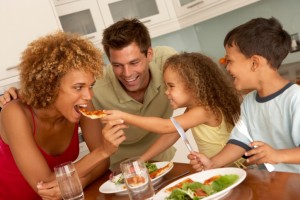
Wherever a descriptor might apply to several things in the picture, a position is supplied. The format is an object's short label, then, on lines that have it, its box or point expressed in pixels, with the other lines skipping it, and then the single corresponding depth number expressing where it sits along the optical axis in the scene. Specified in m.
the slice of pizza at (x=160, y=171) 1.31
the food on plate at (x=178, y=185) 1.12
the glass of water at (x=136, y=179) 1.09
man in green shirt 1.92
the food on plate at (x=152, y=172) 1.32
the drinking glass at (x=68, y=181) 1.25
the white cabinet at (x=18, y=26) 2.82
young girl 1.62
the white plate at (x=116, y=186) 1.27
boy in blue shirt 1.31
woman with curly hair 1.47
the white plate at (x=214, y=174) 0.97
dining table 0.92
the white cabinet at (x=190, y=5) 3.18
